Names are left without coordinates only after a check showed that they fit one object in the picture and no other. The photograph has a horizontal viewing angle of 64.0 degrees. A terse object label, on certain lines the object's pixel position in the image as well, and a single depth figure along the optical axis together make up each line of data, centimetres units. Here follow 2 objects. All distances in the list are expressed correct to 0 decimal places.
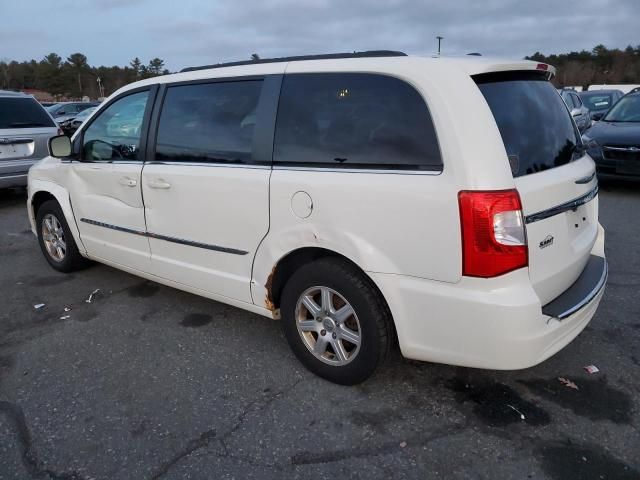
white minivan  230
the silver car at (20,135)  765
